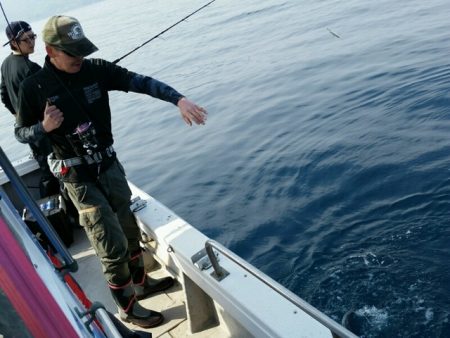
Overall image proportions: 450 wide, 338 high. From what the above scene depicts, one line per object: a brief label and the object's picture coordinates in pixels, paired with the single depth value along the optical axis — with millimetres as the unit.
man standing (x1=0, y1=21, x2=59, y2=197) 4559
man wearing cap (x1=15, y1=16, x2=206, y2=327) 3076
